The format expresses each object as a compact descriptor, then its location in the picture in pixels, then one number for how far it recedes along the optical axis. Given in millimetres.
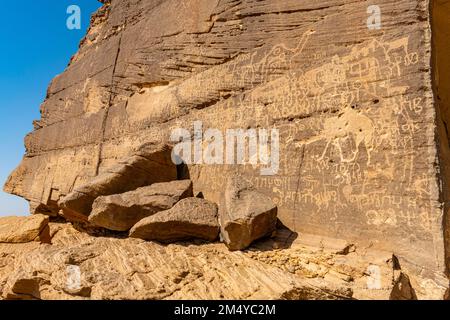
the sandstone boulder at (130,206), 4965
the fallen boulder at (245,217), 3982
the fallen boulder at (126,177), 5570
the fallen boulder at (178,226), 4480
